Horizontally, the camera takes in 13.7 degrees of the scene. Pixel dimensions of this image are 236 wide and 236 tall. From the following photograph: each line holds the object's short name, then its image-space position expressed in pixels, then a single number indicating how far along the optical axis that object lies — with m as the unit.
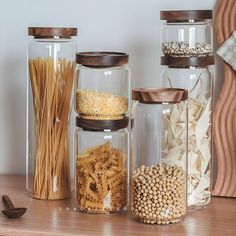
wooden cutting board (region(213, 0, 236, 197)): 1.85
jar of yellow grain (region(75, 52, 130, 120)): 1.71
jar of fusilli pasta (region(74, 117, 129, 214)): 1.72
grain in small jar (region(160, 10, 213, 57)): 1.75
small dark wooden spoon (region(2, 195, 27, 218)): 1.70
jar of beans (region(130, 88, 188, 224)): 1.66
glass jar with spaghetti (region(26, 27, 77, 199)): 1.82
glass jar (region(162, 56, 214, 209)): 1.76
